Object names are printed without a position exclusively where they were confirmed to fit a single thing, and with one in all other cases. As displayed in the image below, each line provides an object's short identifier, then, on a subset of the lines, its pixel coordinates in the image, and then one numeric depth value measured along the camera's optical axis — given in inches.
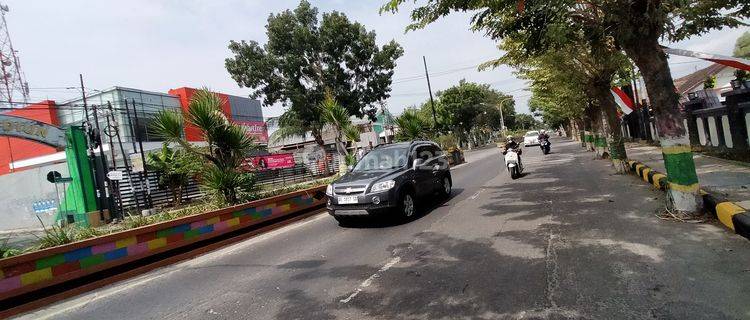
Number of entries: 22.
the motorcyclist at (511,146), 578.2
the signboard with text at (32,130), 625.3
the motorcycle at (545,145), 1072.8
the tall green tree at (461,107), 2203.5
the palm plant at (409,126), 1019.3
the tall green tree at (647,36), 258.5
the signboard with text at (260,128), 1676.3
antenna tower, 1619.1
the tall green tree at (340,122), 728.3
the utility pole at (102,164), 703.1
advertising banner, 1217.0
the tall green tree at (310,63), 1172.5
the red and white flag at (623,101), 525.0
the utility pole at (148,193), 806.5
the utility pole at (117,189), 721.0
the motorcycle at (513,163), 566.3
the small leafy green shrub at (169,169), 783.1
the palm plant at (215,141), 362.0
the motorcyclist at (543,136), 1094.4
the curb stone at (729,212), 206.5
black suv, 326.0
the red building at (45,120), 1316.4
